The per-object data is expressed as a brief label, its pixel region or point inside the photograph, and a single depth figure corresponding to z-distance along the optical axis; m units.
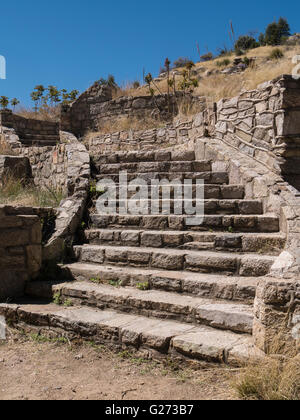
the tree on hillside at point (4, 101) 16.33
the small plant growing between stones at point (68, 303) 4.48
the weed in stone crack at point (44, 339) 3.94
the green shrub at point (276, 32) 25.49
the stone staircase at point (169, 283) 3.45
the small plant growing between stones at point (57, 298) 4.59
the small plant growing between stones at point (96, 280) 4.79
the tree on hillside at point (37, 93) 17.45
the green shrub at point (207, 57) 27.01
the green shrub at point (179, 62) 26.71
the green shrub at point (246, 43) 25.62
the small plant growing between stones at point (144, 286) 4.45
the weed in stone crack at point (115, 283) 4.63
